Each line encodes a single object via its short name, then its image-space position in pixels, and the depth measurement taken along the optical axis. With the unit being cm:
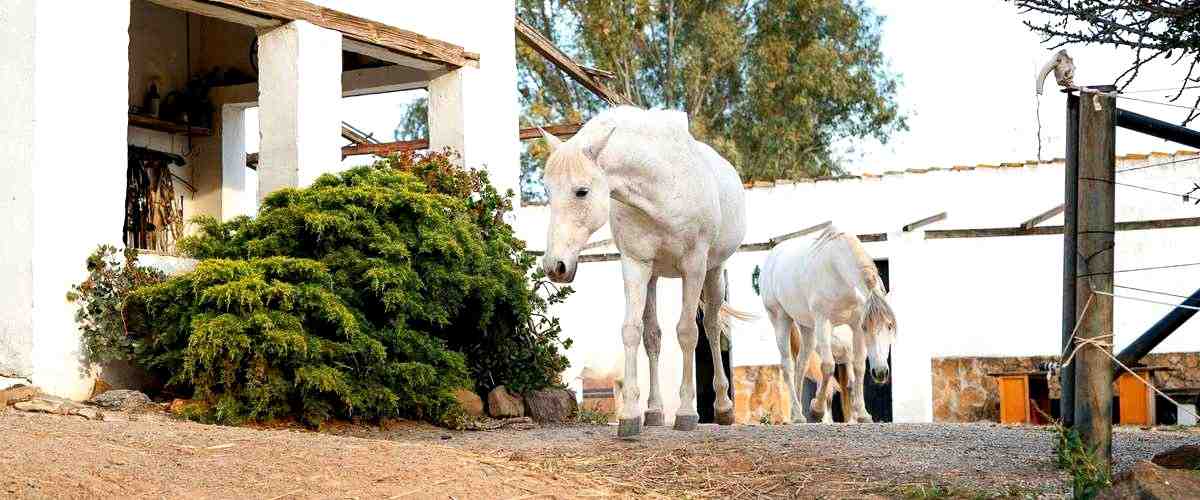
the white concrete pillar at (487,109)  1265
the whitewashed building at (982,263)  1739
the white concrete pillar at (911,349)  1795
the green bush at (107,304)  916
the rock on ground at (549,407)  1110
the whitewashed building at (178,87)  905
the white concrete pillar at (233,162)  1418
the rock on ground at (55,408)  822
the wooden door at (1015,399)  1619
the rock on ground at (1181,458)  627
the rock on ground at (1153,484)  528
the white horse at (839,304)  1235
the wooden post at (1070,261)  624
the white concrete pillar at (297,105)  1091
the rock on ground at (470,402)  1042
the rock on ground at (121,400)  884
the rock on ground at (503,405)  1077
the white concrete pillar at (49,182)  895
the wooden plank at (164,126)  1327
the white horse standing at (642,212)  782
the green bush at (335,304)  868
